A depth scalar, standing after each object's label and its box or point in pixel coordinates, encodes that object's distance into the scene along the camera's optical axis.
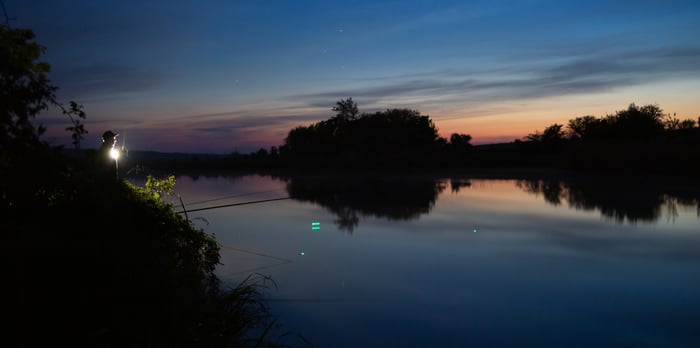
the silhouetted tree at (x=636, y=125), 41.75
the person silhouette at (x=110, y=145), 5.84
